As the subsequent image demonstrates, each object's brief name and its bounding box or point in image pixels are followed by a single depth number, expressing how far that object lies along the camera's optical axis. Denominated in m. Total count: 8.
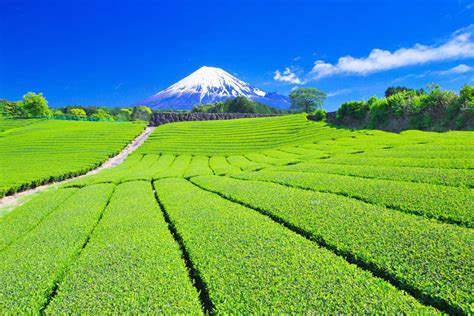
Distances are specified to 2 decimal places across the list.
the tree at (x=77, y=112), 112.84
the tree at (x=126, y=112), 137.51
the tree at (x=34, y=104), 74.12
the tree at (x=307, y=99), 103.56
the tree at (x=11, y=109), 84.78
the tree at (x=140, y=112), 127.74
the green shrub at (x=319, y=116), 44.66
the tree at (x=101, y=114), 108.36
